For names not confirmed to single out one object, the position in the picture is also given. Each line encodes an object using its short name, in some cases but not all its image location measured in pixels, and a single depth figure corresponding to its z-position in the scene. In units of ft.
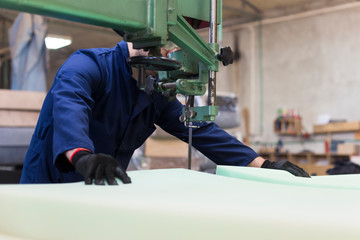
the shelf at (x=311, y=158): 19.34
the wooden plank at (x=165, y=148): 8.24
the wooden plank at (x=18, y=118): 6.35
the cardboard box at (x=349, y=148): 19.33
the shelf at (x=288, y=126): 22.40
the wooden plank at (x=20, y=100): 6.60
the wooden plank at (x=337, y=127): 19.66
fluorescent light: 16.89
